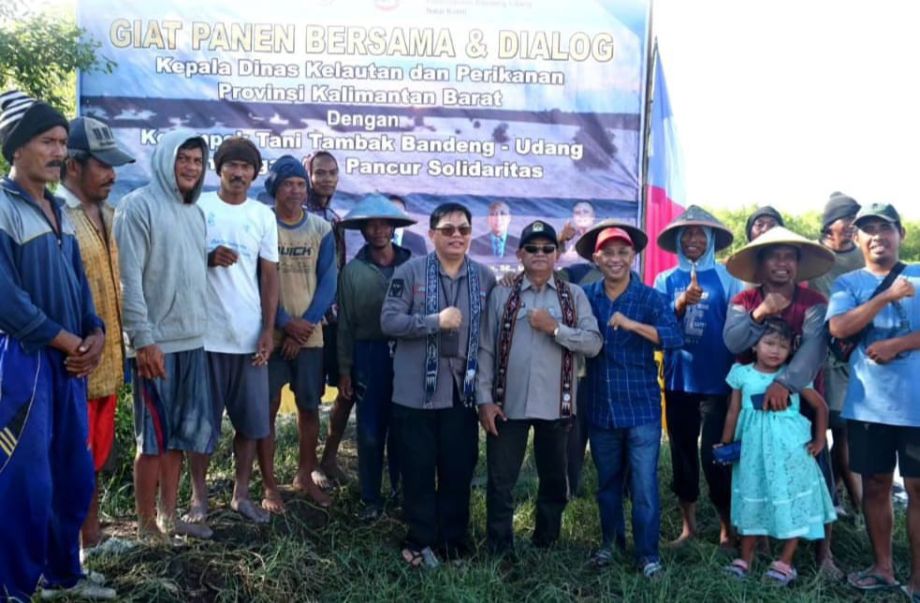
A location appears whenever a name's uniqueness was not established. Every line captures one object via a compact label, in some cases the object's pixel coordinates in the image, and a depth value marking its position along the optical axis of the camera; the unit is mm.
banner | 6434
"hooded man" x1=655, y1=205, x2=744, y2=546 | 4504
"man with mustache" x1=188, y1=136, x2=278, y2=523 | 4105
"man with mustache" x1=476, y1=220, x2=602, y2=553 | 4082
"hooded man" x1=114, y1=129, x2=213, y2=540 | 3740
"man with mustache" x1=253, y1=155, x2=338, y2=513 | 4574
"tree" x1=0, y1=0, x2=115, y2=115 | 6074
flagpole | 6602
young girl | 4094
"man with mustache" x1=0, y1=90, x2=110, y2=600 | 3104
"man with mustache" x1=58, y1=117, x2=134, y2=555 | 3621
